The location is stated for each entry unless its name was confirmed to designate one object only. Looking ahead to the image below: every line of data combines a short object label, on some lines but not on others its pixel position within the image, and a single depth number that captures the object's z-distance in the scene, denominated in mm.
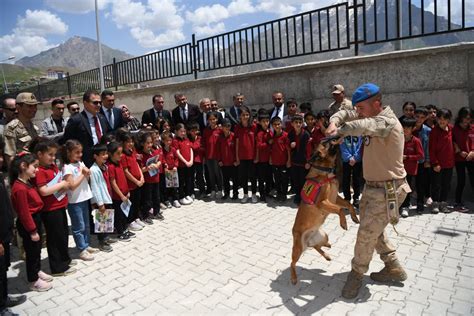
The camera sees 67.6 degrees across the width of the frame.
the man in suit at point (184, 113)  8180
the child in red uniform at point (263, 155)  7105
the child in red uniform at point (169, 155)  7059
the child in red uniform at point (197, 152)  7598
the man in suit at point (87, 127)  5707
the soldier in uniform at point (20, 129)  5246
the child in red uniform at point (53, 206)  4266
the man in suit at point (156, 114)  7926
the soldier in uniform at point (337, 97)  6699
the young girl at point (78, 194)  4721
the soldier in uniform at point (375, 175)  3327
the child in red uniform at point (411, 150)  5694
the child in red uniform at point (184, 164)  7340
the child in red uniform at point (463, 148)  5812
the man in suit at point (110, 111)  6629
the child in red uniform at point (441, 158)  5785
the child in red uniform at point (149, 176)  6293
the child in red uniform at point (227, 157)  7375
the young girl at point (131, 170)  5684
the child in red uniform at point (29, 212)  3887
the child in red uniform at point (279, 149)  6934
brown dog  3696
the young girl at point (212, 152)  7539
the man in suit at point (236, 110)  8008
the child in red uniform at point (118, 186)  5355
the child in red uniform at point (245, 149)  7219
